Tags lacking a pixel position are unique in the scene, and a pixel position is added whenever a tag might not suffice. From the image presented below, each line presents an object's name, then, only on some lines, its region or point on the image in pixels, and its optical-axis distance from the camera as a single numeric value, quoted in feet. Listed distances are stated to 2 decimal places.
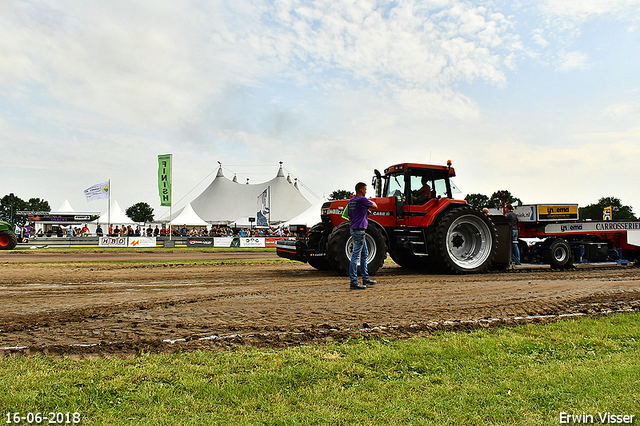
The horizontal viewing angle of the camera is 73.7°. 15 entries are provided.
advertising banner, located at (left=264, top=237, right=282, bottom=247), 104.27
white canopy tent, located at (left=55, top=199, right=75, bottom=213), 169.07
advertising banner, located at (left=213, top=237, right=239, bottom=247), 103.36
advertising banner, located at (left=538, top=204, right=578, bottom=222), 38.55
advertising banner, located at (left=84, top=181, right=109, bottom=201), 120.47
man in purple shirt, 25.11
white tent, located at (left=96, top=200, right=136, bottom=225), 143.29
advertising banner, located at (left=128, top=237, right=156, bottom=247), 100.42
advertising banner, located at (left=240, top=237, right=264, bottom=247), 102.53
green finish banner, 104.73
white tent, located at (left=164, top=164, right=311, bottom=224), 152.97
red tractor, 31.83
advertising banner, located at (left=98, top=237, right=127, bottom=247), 98.37
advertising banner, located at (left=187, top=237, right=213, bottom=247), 103.40
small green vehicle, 83.05
